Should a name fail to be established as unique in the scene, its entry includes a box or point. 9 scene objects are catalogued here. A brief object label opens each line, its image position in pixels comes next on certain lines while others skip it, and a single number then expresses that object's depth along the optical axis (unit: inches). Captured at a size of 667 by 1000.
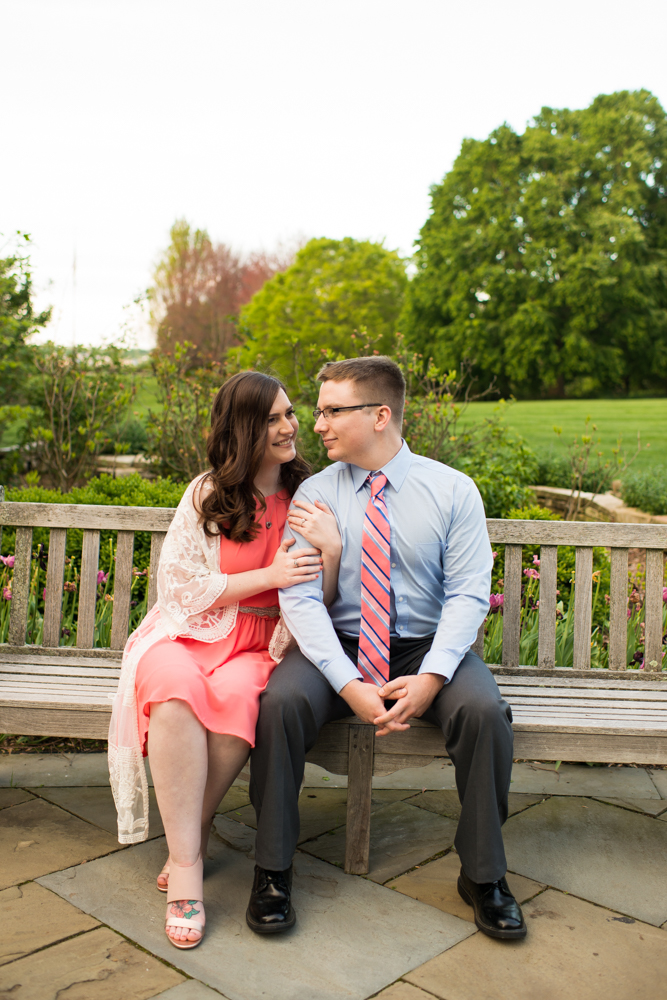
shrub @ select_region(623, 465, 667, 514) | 281.3
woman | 96.0
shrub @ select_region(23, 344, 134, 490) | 289.1
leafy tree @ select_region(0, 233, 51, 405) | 287.9
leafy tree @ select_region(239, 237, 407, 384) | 1101.1
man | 96.3
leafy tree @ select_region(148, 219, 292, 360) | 1551.4
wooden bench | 107.3
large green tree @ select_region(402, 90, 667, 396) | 1175.6
